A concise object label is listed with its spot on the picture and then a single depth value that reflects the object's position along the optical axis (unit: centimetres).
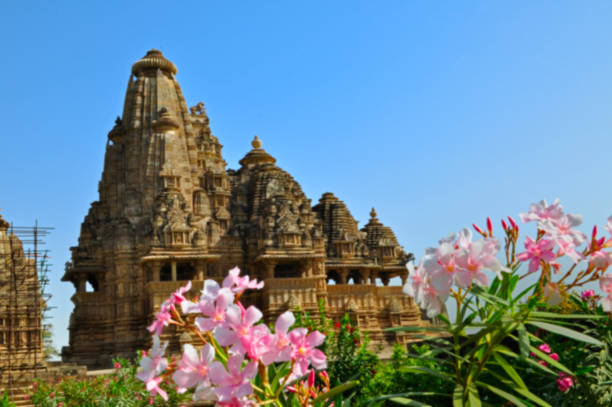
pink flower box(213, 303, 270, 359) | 283
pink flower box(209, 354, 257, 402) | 283
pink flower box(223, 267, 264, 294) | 316
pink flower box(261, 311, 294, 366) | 286
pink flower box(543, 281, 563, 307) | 366
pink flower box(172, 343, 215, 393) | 300
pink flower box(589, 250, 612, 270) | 361
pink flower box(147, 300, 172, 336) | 322
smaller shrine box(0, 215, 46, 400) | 2322
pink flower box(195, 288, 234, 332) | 297
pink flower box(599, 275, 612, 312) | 373
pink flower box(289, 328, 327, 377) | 302
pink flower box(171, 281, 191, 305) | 328
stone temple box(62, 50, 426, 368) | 3133
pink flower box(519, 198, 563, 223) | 373
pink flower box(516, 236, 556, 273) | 357
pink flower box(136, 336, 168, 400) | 316
